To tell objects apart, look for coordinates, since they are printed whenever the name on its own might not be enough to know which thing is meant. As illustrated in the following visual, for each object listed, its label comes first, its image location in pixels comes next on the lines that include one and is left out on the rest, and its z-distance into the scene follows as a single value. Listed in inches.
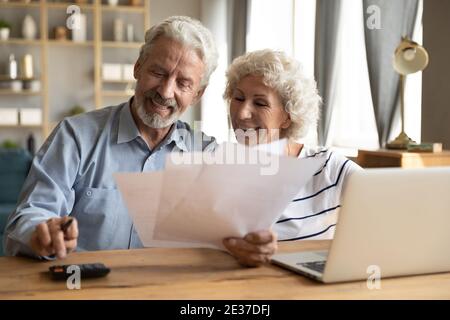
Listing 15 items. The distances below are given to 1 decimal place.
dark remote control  45.6
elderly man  69.1
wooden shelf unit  273.1
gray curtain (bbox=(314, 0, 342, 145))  195.2
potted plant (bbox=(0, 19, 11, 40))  273.3
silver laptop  43.3
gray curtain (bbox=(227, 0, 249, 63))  262.4
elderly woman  73.0
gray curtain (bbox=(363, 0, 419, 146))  161.2
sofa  188.5
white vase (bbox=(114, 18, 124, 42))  285.6
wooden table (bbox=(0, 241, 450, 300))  42.5
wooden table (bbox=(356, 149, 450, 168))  129.1
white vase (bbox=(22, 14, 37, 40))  277.0
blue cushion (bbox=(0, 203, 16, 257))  168.2
